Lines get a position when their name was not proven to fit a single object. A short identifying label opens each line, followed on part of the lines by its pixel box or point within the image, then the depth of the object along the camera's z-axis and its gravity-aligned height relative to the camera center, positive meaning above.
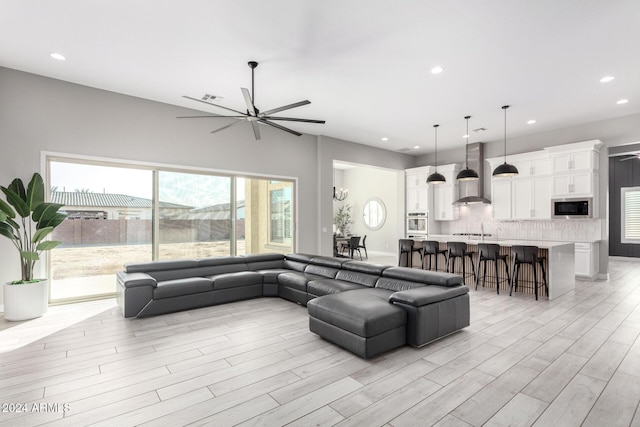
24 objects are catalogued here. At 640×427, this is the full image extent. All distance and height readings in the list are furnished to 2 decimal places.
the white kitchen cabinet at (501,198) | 8.05 +0.44
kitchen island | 5.21 -0.87
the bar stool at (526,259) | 5.29 -0.75
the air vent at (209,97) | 5.45 +2.06
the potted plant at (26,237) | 4.14 -0.29
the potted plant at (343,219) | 12.90 -0.16
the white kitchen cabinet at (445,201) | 9.20 +0.40
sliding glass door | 5.09 -0.05
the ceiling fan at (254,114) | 3.73 +1.31
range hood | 8.66 +1.38
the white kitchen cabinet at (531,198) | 7.38 +0.42
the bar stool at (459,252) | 6.33 -0.75
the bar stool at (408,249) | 7.55 -0.82
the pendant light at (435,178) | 7.41 +0.86
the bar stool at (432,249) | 6.92 -0.75
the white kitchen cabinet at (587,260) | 6.64 -0.95
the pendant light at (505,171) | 6.22 +0.87
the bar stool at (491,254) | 5.74 -0.72
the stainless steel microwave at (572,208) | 6.70 +0.15
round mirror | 12.29 +0.05
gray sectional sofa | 3.14 -0.98
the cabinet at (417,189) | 9.57 +0.81
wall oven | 9.50 -0.24
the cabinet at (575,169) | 6.65 +0.99
